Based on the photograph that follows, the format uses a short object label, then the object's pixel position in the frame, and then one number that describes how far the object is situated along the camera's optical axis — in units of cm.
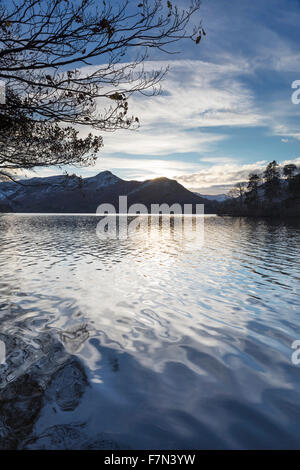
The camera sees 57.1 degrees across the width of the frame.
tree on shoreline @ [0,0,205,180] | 689
